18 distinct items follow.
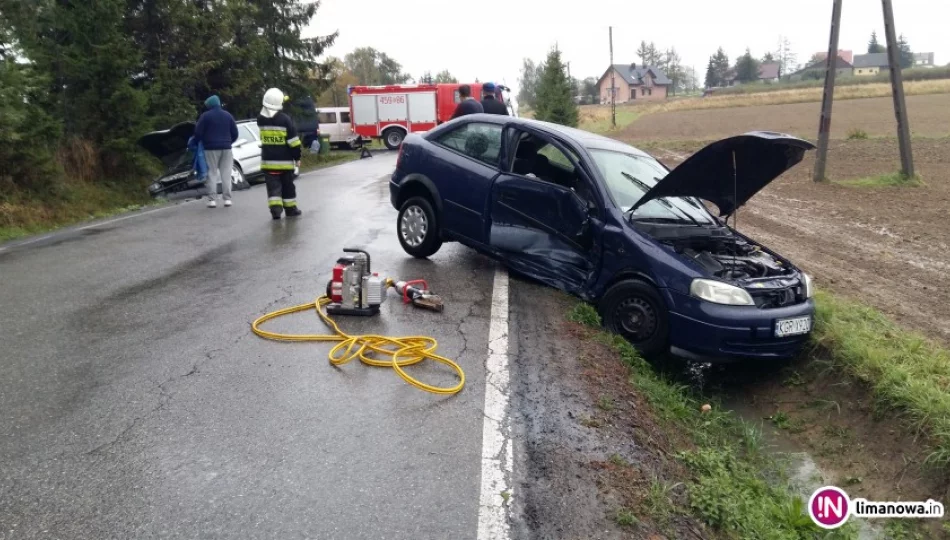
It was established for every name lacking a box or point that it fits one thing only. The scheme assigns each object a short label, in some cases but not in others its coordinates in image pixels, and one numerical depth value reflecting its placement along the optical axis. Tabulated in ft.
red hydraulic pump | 19.11
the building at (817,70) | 353.10
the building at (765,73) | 417.08
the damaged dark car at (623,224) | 18.19
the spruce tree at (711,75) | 440.45
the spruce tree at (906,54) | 396.30
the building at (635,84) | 400.06
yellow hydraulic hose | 15.99
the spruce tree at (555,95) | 110.01
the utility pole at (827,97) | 57.11
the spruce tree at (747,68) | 403.34
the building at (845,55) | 442.09
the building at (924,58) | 473.67
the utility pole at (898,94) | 54.39
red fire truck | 112.00
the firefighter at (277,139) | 33.14
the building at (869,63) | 398.62
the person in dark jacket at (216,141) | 39.40
